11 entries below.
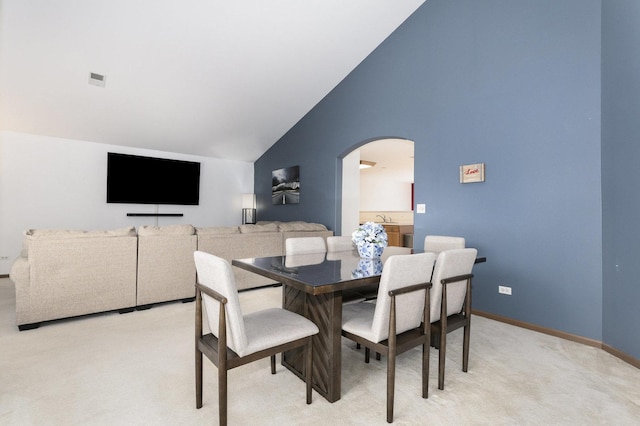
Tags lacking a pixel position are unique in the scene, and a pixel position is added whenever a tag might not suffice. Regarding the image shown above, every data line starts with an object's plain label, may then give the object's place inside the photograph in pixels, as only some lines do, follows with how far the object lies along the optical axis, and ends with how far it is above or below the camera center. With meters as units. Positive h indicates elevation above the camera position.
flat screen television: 6.09 +0.68
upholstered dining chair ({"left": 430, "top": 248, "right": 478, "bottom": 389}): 1.96 -0.50
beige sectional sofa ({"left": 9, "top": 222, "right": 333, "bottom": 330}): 2.94 -0.54
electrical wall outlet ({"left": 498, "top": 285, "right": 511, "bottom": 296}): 3.29 -0.73
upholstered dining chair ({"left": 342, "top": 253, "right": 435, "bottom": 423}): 1.65 -0.55
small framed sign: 3.49 +0.50
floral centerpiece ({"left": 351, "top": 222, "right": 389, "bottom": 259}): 2.46 -0.18
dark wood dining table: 1.66 -0.48
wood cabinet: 6.85 -0.32
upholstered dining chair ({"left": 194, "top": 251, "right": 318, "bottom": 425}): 1.51 -0.60
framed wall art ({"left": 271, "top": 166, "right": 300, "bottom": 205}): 6.39 +0.63
